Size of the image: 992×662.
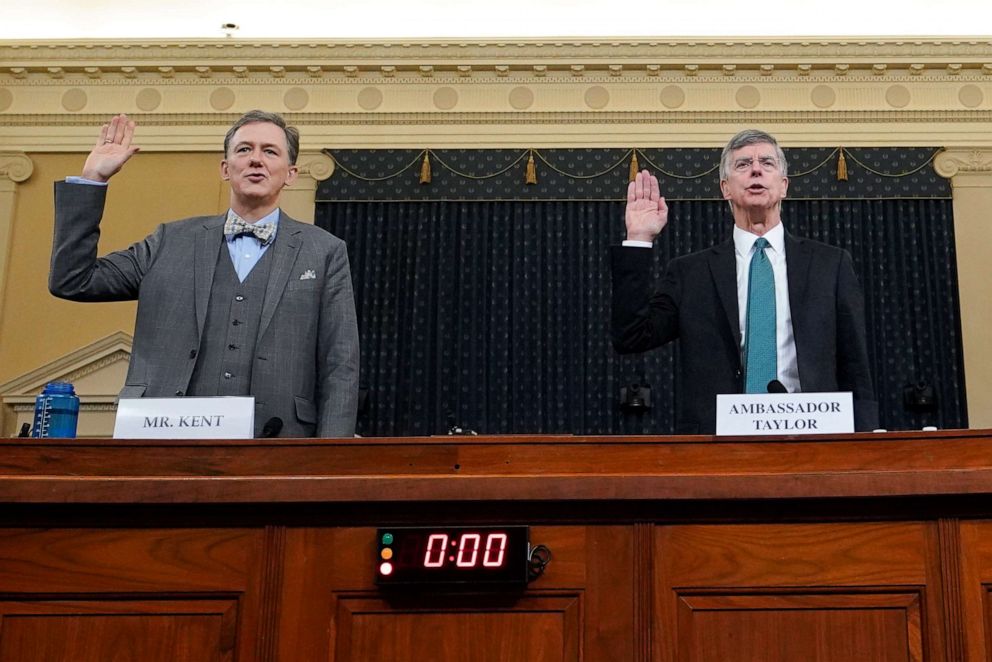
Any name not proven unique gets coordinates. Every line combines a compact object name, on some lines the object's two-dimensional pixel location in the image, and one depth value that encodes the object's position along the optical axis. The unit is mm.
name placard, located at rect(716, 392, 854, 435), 1828
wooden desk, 1516
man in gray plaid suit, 2258
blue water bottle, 2076
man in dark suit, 2250
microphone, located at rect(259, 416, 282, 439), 2020
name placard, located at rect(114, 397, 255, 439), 1828
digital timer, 1538
